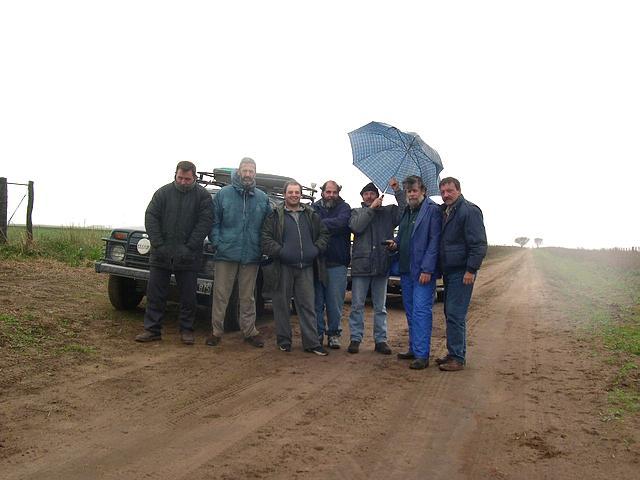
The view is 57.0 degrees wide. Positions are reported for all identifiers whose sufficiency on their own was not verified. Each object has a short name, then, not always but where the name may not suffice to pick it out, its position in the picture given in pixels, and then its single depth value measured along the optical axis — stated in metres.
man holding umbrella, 6.82
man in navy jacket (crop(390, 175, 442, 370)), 6.29
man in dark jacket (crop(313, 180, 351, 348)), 6.96
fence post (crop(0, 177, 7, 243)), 13.64
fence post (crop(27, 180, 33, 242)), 14.15
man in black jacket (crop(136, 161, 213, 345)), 6.75
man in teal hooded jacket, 6.86
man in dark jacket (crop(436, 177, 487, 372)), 6.07
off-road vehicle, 7.42
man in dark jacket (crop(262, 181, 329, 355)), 6.68
